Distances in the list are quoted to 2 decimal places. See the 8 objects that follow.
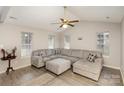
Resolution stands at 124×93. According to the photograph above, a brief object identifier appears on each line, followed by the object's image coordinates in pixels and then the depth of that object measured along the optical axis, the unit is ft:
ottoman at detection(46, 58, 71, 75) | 10.29
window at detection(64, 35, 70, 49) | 19.23
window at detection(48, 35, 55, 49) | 18.55
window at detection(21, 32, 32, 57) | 13.38
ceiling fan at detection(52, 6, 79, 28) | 8.93
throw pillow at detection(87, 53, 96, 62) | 12.02
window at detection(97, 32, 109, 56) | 13.92
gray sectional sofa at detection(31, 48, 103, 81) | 9.38
